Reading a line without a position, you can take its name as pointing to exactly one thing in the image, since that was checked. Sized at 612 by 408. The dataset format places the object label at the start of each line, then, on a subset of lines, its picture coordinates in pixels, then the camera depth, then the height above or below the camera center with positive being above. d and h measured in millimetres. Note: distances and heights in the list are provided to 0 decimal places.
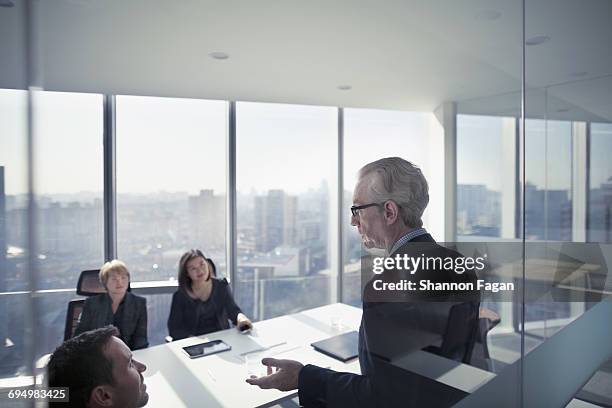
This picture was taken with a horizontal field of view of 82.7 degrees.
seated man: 854 -480
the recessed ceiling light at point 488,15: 1373 +733
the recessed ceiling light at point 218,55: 2219 +932
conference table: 1123 -740
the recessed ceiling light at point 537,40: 1407 +641
